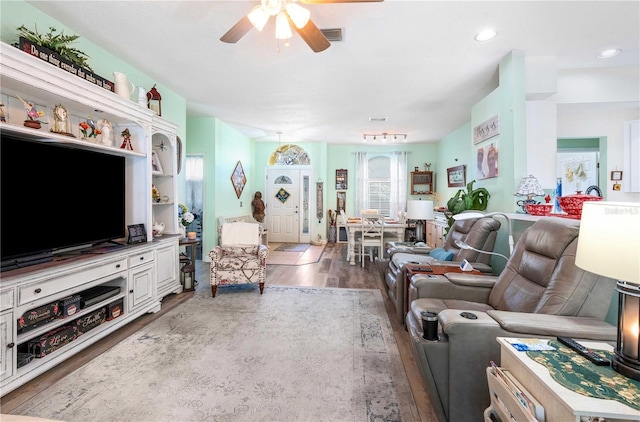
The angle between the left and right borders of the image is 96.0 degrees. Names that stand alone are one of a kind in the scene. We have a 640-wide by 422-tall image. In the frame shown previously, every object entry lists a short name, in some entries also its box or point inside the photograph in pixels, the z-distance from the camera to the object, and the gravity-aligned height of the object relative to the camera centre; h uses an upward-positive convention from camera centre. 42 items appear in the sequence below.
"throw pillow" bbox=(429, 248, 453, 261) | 3.13 -0.53
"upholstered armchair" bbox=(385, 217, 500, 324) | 2.79 -0.52
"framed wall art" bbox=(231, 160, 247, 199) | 6.31 +0.66
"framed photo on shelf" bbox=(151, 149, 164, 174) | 3.42 +0.52
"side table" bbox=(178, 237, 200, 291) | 3.76 -0.83
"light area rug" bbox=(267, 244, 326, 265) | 5.48 -1.02
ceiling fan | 1.84 +1.26
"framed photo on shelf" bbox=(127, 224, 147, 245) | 2.86 -0.27
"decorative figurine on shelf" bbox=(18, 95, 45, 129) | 2.04 +0.68
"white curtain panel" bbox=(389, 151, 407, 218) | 7.62 +0.65
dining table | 5.27 -0.44
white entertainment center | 1.81 -0.42
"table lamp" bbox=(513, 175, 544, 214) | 2.56 +0.16
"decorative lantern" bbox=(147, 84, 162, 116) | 3.34 +1.25
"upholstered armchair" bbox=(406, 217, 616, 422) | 1.39 -0.58
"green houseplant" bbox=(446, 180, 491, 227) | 3.41 +0.09
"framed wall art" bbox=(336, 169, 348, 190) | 7.90 +0.84
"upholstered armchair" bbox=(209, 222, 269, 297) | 3.61 -0.72
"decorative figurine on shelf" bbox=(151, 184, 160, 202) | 3.46 +0.16
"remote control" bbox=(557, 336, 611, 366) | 1.07 -0.57
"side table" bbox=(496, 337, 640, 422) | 0.83 -0.59
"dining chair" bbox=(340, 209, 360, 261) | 5.45 -0.61
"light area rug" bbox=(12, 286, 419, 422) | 1.67 -1.16
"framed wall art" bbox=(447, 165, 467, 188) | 5.81 +0.66
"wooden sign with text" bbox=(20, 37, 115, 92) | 1.99 +1.10
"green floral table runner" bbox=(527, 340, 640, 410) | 0.91 -0.58
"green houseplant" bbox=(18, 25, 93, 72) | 2.11 +1.25
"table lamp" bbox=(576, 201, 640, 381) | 0.95 -0.17
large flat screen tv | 1.90 +0.07
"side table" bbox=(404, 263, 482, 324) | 2.55 -0.56
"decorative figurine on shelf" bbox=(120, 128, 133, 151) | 2.90 +0.70
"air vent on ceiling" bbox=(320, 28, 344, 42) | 2.45 +1.51
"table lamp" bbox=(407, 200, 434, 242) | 3.55 -0.03
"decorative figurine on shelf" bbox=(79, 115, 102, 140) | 2.54 +0.71
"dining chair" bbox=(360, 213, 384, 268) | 5.19 -0.46
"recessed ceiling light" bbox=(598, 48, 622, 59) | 2.82 +1.54
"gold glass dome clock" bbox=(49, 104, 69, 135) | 2.26 +0.70
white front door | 7.77 +0.07
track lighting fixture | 6.55 +1.67
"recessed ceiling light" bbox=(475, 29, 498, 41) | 2.49 +1.53
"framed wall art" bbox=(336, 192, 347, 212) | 7.92 +0.21
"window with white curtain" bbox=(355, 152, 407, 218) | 7.66 +0.72
